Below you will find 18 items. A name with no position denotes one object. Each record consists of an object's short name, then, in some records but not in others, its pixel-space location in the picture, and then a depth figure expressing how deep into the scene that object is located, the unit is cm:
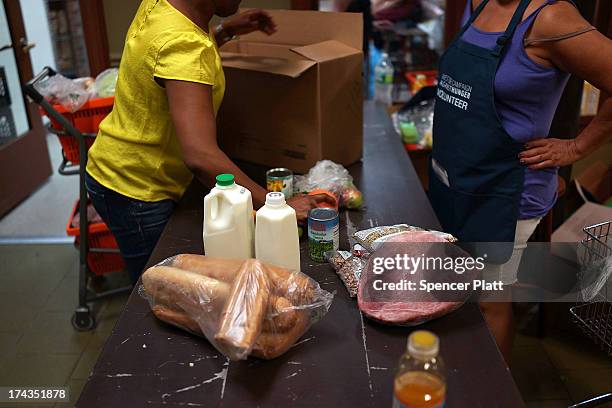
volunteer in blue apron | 150
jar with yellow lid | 84
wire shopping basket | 157
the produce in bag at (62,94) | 230
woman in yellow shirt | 144
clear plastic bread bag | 106
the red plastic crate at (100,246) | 262
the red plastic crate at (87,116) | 233
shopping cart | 223
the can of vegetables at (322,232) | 141
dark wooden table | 104
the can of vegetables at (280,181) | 170
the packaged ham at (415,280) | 121
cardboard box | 188
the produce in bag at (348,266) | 132
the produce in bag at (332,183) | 173
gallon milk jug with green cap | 129
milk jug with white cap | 127
